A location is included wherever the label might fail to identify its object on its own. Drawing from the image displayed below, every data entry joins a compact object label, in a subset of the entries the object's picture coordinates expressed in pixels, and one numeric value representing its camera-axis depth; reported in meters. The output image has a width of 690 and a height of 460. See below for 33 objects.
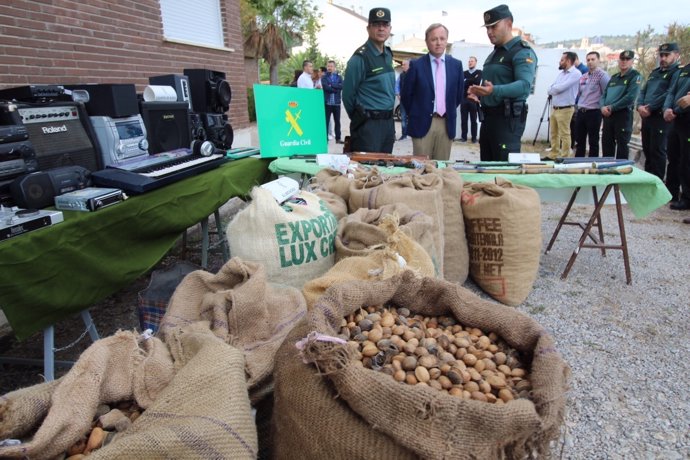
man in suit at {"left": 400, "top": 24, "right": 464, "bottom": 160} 4.03
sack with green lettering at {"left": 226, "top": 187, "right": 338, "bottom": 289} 1.80
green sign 3.36
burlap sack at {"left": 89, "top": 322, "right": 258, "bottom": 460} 0.82
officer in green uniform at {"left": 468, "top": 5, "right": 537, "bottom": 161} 3.42
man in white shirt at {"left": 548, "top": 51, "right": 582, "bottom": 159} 7.29
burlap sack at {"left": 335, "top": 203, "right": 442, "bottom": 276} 1.88
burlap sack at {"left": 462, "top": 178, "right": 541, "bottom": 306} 2.59
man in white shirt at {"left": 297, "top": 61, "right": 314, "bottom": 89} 9.00
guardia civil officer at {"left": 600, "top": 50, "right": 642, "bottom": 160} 5.78
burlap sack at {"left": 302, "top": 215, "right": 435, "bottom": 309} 1.55
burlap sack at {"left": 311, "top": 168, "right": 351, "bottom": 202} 2.60
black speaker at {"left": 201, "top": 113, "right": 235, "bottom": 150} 3.12
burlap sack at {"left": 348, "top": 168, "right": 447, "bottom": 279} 2.35
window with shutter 5.20
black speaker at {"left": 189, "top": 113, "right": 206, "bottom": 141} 3.00
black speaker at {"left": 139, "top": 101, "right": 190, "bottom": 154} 2.51
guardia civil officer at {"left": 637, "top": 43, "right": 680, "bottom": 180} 5.19
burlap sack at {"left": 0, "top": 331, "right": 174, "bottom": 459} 0.88
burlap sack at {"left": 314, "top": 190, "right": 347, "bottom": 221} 2.34
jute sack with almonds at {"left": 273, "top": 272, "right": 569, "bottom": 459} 0.85
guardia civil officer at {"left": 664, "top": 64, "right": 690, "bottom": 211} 4.72
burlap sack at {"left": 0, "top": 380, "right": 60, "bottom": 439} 0.91
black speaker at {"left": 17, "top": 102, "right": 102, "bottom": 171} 1.87
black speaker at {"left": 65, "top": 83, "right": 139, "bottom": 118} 2.17
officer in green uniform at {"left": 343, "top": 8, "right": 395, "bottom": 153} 3.80
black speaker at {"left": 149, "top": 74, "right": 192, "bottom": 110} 2.93
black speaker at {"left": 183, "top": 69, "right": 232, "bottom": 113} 3.23
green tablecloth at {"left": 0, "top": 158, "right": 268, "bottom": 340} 1.47
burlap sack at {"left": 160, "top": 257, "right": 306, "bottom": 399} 1.30
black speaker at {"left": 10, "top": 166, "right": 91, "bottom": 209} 1.67
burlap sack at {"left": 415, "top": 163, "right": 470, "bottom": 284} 2.67
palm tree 17.33
